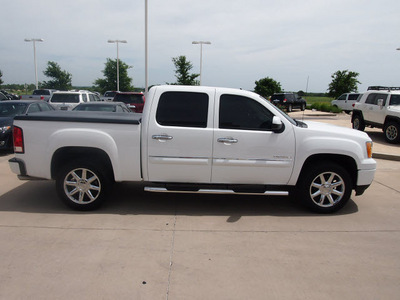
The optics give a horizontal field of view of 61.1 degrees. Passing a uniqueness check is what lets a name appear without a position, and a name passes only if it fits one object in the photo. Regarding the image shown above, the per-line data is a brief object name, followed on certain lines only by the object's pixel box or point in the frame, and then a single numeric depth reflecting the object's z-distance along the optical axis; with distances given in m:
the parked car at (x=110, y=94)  37.05
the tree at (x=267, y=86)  46.56
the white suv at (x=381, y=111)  11.91
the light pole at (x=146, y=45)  19.54
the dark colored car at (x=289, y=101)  30.42
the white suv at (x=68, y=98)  15.80
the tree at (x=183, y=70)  36.50
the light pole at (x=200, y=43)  34.76
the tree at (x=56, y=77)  52.62
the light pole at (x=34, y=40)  37.94
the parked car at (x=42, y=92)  32.84
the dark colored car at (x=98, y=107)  10.73
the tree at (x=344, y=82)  40.31
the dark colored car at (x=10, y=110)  9.21
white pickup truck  4.83
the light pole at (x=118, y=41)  37.88
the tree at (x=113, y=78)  53.56
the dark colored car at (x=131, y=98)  16.55
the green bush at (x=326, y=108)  29.56
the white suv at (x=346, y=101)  29.94
